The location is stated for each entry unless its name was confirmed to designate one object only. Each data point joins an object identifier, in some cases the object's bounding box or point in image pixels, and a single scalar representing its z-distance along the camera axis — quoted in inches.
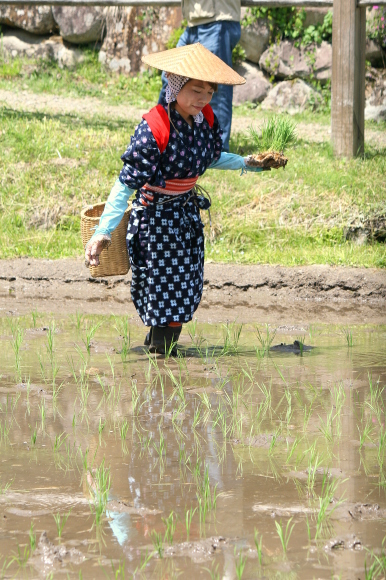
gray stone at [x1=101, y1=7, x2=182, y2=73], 854.5
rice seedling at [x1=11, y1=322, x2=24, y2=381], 323.3
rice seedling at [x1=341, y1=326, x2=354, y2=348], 372.8
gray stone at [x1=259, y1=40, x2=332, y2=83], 844.0
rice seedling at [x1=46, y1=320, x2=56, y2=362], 340.8
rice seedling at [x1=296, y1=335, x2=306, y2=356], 357.3
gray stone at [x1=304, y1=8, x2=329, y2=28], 836.6
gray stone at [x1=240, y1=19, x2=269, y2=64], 842.2
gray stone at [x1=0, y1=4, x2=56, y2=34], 879.1
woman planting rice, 319.3
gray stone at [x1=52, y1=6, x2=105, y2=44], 874.1
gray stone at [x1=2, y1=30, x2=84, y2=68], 887.1
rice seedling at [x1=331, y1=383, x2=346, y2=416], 283.6
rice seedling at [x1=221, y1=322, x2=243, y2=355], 347.9
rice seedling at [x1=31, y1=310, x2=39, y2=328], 402.0
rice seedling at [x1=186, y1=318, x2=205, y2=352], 364.4
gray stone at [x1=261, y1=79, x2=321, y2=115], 820.6
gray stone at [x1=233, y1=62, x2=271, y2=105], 834.8
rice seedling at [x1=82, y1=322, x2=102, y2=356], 351.6
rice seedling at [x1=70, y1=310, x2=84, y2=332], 388.2
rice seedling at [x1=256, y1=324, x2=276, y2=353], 355.6
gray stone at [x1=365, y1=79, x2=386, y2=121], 791.6
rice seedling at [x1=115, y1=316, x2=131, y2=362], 343.0
